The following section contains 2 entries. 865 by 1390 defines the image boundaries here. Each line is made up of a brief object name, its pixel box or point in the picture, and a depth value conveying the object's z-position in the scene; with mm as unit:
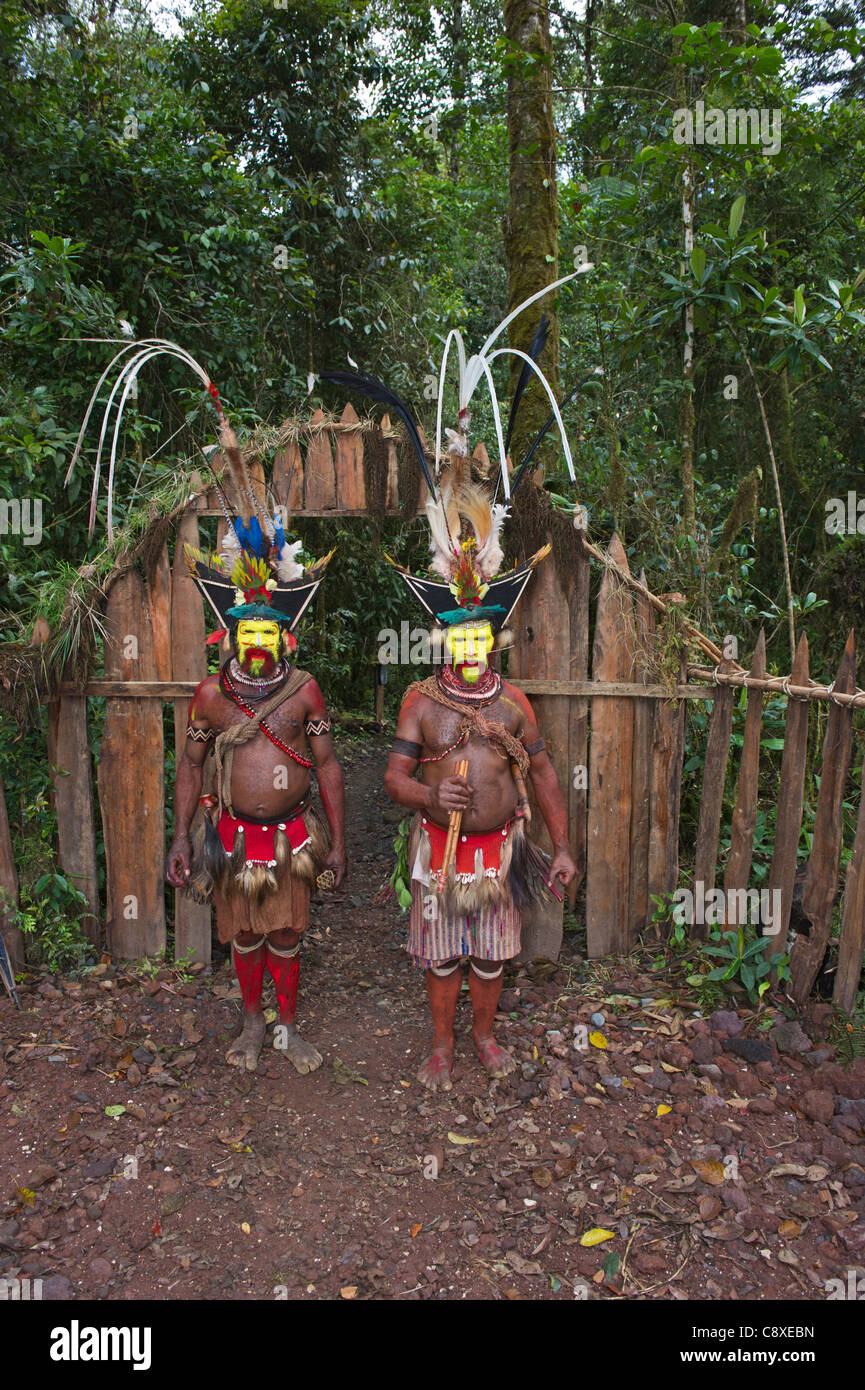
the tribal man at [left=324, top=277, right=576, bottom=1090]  3326
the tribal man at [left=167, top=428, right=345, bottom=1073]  3414
